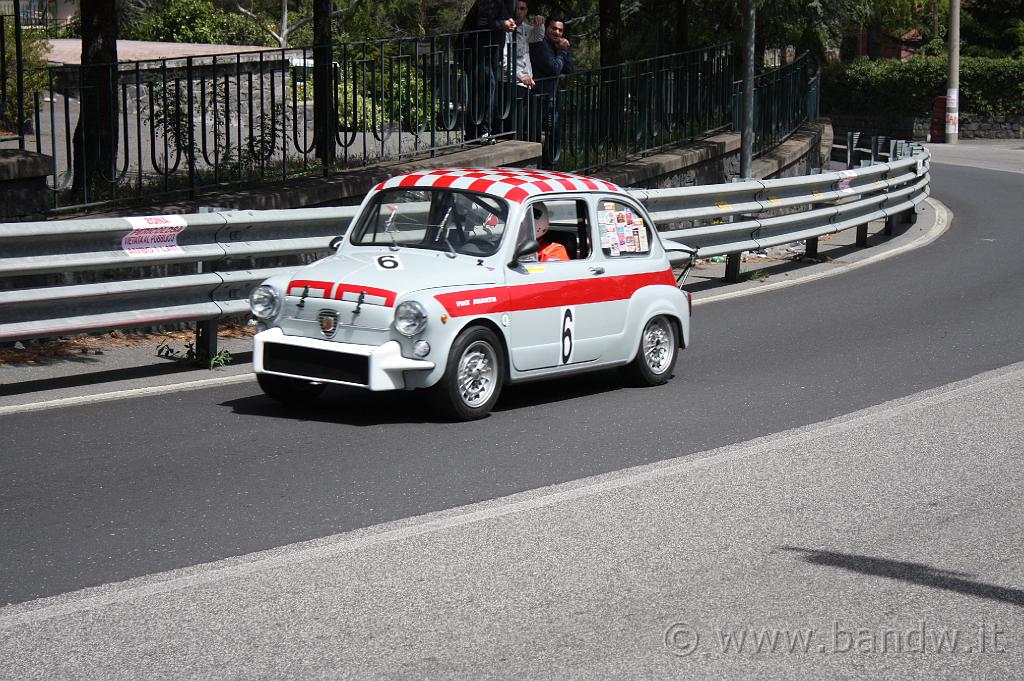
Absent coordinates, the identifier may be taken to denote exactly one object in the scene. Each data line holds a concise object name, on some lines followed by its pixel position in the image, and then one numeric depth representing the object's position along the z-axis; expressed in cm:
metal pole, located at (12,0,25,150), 1200
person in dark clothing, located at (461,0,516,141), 1664
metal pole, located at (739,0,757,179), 1836
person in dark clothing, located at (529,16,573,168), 1798
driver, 963
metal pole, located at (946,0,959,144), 4831
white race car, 845
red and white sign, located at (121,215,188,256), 1002
